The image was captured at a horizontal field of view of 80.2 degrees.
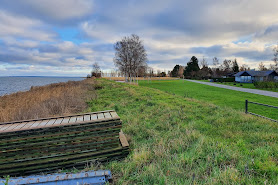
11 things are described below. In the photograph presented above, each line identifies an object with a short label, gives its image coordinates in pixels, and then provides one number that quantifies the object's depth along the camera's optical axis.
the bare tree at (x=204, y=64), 93.11
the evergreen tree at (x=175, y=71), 99.78
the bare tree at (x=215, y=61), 92.94
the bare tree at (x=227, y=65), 84.88
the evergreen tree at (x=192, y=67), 84.56
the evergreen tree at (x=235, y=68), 78.12
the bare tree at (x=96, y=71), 72.81
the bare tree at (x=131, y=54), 40.19
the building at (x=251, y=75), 48.00
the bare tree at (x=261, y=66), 72.57
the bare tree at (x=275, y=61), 43.27
